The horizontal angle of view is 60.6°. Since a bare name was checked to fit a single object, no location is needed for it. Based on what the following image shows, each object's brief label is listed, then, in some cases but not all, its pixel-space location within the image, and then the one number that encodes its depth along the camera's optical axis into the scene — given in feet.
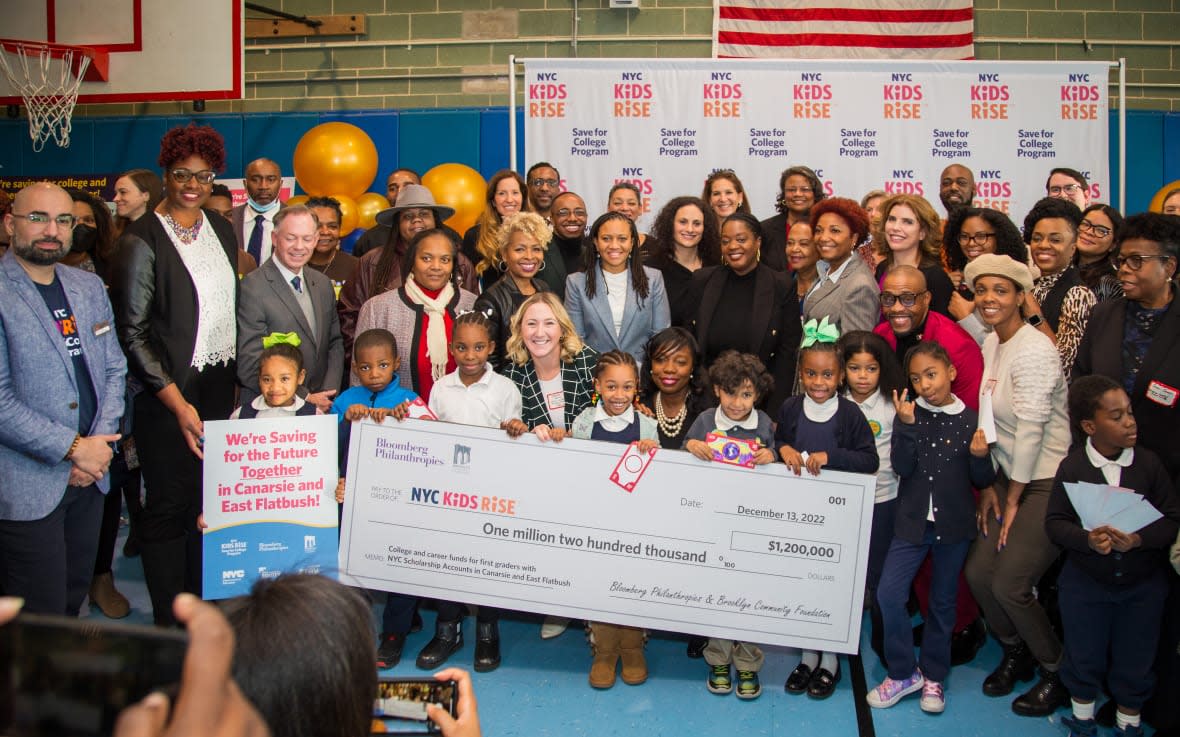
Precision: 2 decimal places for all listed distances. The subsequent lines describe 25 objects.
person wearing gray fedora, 18.16
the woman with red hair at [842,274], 16.60
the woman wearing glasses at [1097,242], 15.17
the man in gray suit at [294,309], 15.56
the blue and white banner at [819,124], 28.04
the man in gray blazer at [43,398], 12.46
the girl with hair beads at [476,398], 15.23
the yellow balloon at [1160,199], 22.54
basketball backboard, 26.40
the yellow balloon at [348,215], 27.25
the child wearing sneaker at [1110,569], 12.43
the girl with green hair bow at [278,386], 14.90
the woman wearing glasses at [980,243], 16.30
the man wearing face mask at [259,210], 21.85
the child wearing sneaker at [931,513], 13.84
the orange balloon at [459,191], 26.66
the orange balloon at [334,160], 27.78
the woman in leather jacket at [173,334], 14.39
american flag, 30.76
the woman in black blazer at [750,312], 16.93
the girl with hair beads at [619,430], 14.88
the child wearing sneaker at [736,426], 14.44
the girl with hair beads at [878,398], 14.70
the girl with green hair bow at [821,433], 14.02
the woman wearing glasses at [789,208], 20.08
